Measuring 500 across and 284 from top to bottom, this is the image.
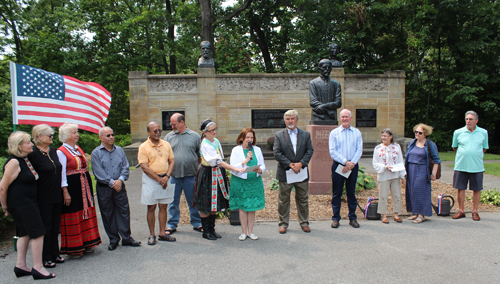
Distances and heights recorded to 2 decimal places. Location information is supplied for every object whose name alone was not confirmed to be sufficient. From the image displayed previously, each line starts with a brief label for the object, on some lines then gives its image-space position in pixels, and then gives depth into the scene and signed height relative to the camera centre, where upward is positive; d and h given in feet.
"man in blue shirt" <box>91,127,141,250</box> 15.06 -2.62
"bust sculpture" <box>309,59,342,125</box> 26.35 +2.53
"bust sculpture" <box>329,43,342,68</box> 38.40 +9.11
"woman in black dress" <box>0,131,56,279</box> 12.07 -2.55
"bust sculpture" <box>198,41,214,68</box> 52.11 +11.25
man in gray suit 17.61 -1.68
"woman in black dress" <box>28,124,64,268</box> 12.92 -2.18
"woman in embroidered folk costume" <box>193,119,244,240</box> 15.94 -2.60
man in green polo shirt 19.56 -1.95
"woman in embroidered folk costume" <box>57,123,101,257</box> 13.93 -3.03
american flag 16.40 +1.67
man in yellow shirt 15.69 -2.09
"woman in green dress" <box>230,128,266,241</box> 16.14 -2.59
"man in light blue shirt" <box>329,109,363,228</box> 18.47 -1.56
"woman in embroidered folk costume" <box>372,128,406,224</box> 19.07 -2.54
